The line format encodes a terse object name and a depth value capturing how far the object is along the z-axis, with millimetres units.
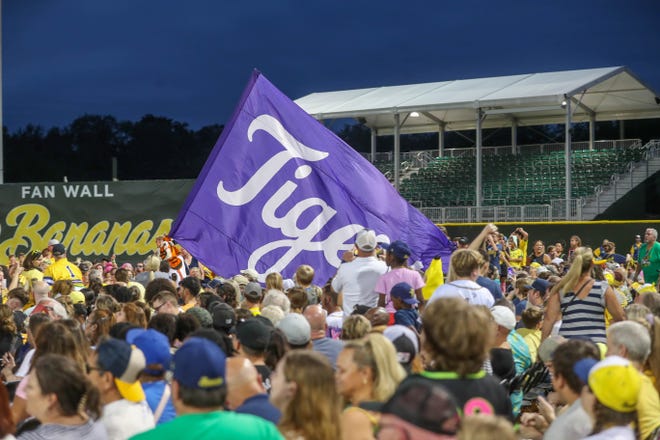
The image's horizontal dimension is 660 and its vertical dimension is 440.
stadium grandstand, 35500
